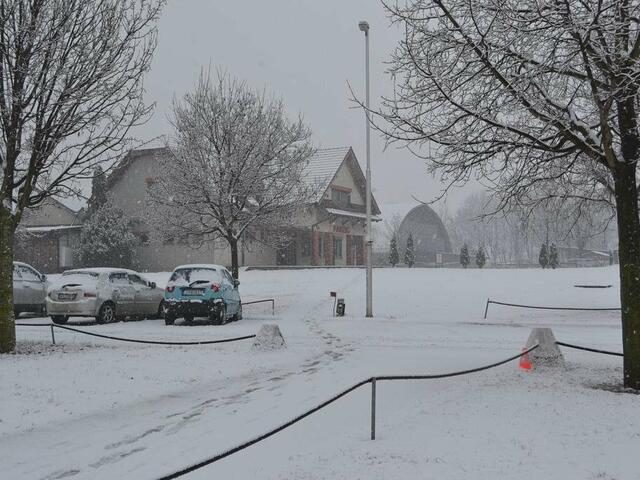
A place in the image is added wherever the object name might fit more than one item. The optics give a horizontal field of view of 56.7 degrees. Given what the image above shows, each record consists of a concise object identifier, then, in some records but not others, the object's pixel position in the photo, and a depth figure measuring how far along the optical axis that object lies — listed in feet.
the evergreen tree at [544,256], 141.59
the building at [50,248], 128.67
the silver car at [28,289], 60.06
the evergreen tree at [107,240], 118.73
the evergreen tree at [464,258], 154.51
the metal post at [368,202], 65.41
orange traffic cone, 32.01
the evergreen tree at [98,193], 122.84
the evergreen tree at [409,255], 152.59
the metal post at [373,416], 18.99
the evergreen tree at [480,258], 155.74
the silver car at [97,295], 54.13
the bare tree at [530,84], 24.91
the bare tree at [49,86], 33.88
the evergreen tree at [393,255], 149.50
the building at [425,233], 221.87
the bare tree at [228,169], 68.44
